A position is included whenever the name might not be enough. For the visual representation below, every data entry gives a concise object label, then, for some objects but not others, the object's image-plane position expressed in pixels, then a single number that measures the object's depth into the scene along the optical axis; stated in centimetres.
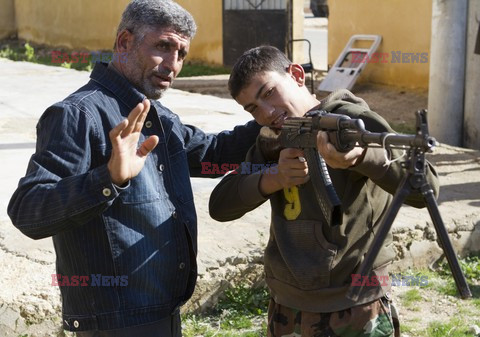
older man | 218
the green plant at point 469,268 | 488
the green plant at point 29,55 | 1781
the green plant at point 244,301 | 429
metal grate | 1619
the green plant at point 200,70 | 1581
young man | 253
